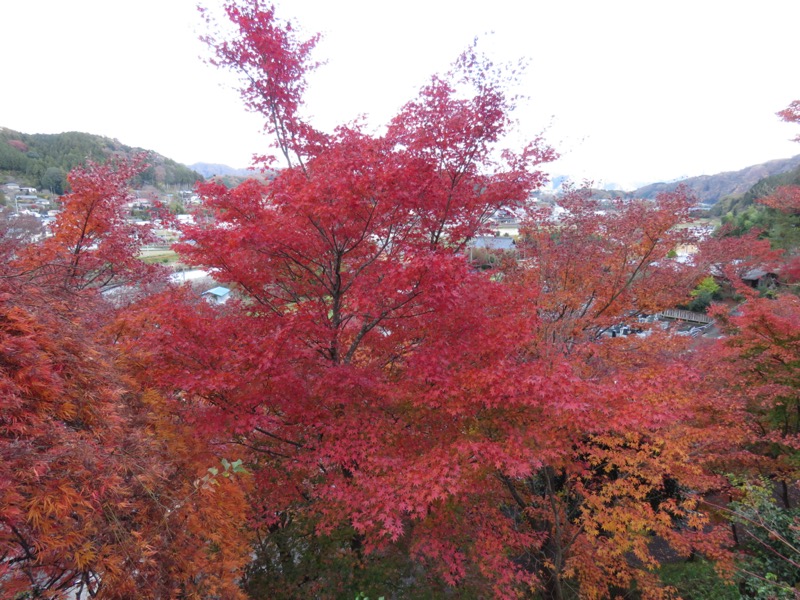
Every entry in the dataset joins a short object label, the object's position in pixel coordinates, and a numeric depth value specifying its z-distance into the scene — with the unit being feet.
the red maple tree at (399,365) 17.43
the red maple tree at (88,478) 7.99
